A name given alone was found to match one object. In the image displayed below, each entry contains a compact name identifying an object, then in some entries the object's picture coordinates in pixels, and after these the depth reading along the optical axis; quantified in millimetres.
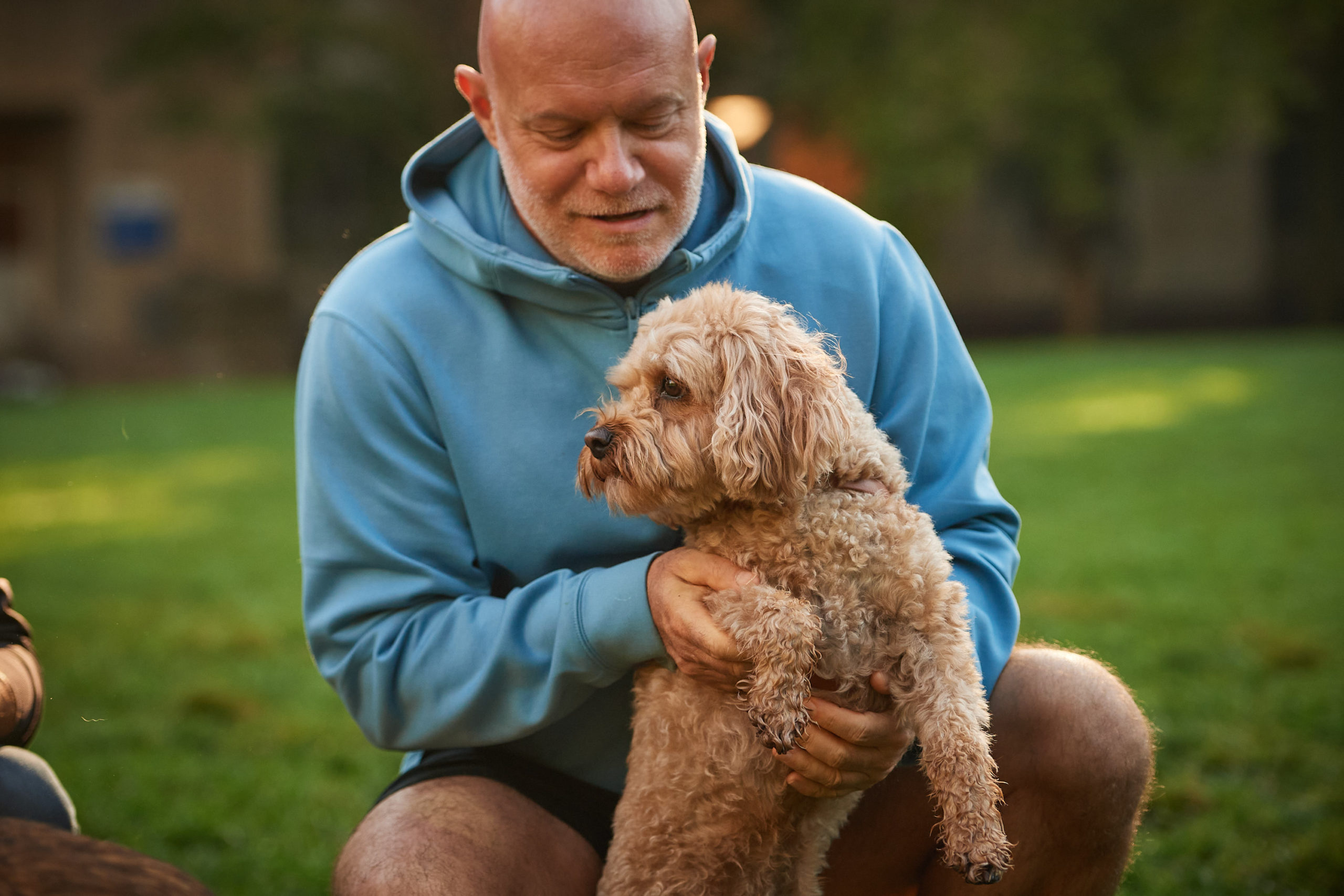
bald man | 2494
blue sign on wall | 23062
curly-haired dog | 2320
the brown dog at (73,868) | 1681
